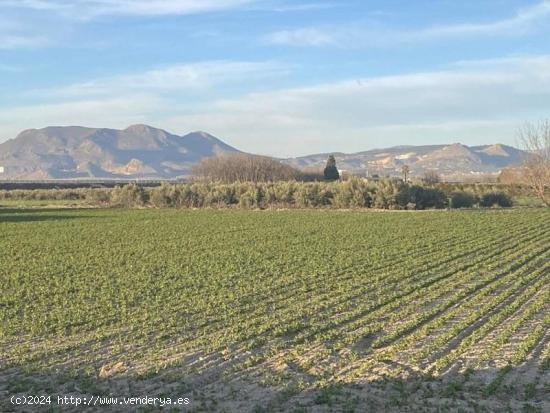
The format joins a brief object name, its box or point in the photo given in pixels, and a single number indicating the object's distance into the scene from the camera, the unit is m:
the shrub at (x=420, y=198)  64.75
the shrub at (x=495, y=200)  71.06
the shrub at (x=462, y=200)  68.81
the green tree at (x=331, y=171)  112.12
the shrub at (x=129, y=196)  78.50
